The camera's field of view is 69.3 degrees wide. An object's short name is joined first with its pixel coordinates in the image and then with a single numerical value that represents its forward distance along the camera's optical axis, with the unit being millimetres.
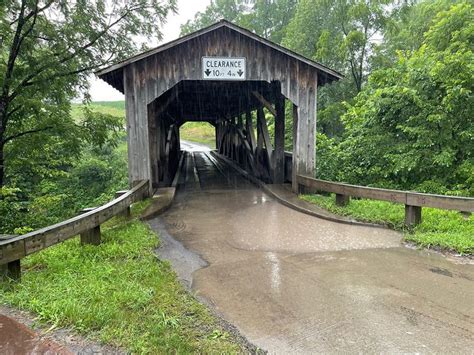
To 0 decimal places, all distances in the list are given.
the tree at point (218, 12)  40938
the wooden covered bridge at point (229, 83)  5352
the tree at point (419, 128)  7801
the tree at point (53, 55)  8062
